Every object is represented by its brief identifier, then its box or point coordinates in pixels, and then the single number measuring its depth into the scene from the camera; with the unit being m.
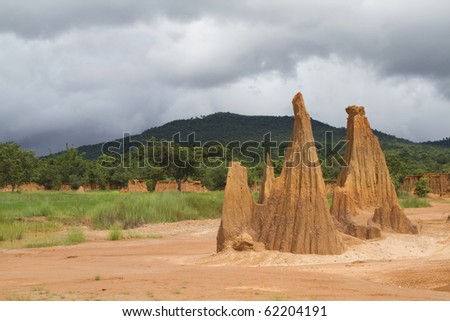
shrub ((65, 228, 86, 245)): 20.05
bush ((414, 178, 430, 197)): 48.34
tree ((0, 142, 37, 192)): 54.69
